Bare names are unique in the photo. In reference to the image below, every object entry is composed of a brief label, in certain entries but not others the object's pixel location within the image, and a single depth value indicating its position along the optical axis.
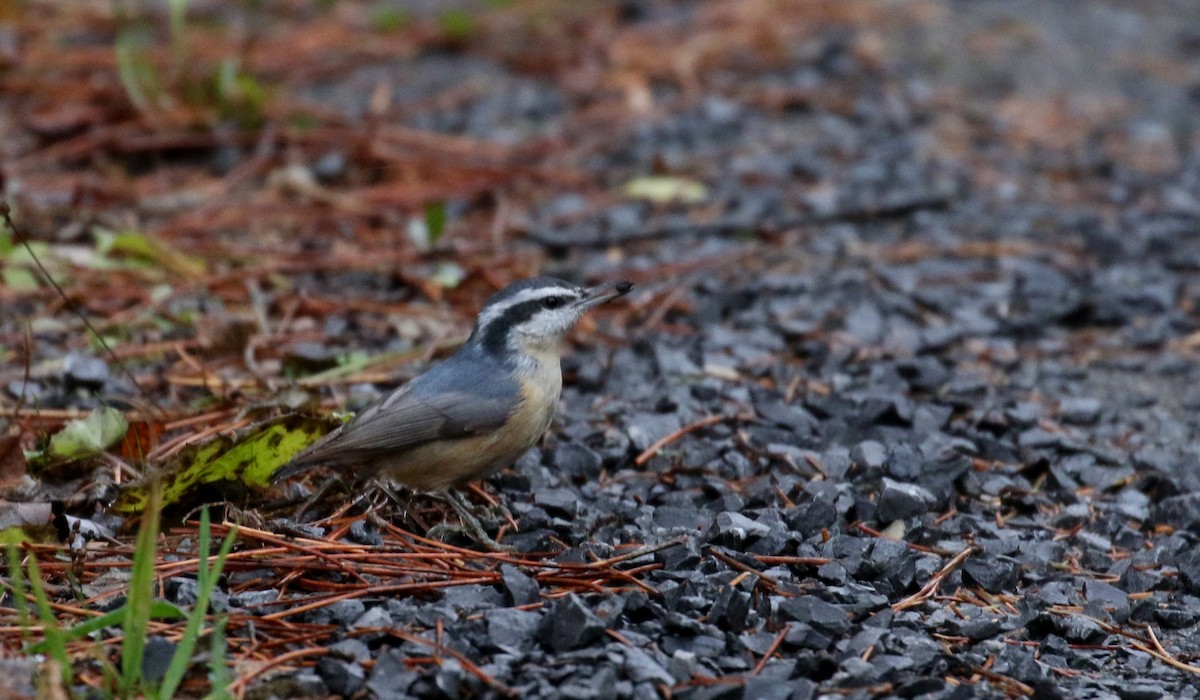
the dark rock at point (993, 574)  8.62
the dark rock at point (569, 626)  7.27
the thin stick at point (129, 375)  8.70
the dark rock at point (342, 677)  6.94
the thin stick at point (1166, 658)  7.90
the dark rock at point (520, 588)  7.77
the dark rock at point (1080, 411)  11.39
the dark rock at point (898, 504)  9.31
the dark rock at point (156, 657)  6.91
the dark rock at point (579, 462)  10.04
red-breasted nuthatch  9.03
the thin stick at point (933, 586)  8.21
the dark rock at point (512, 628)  7.32
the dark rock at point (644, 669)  7.01
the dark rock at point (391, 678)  6.89
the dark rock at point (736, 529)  8.62
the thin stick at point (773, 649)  7.26
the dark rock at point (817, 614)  7.68
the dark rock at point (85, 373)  10.84
